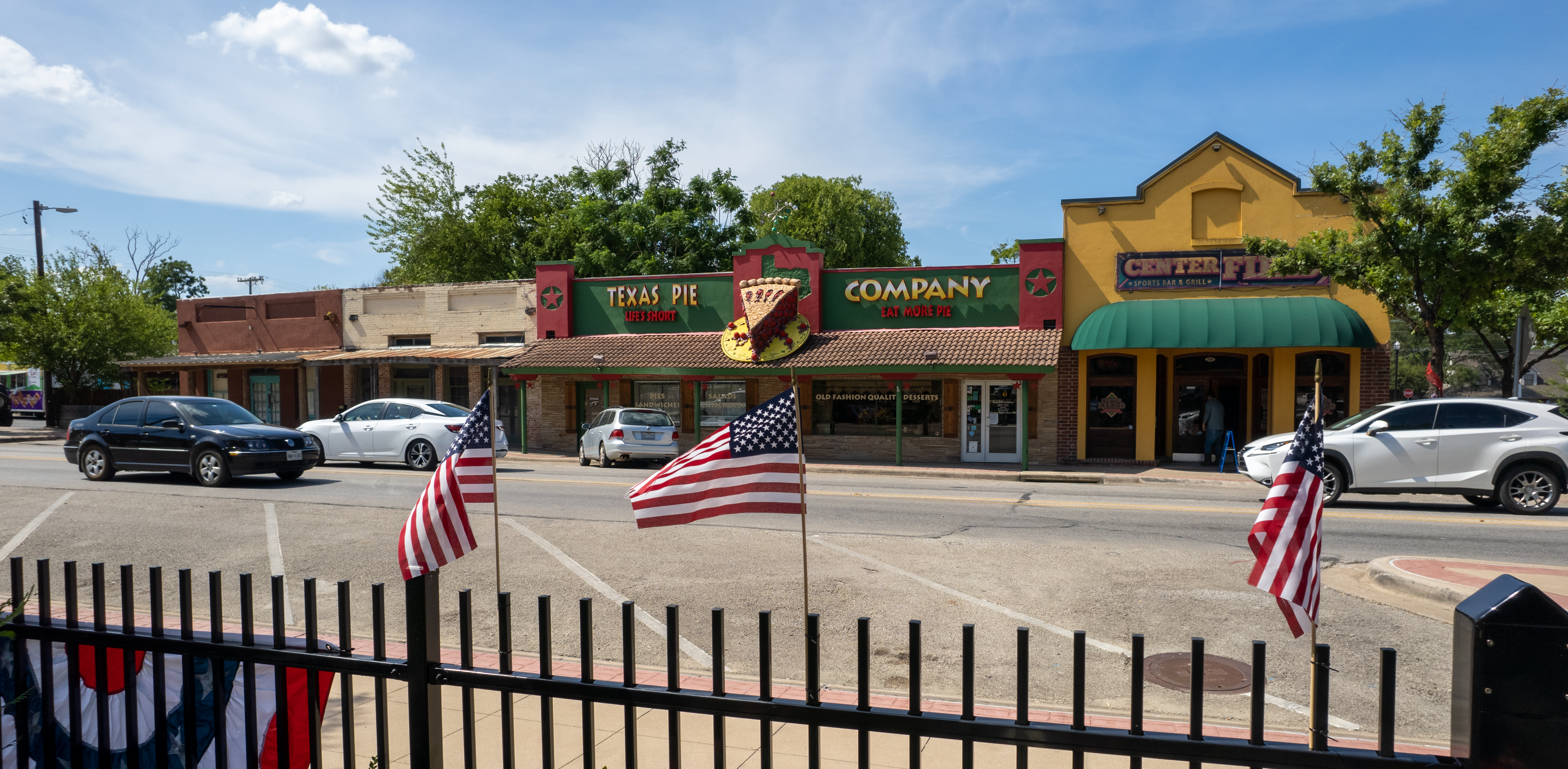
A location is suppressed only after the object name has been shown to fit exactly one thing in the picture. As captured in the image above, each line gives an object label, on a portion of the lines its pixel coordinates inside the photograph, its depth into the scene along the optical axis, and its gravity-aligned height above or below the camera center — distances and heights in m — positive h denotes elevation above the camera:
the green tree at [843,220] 48.47 +7.52
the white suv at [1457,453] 12.86 -1.39
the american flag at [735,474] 3.98 -0.51
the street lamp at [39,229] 32.53 +4.80
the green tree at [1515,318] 25.45 +1.06
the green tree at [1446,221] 16.36 +2.54
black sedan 15.27 -1.40
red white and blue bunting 3.18 -1.24
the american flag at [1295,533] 3.21 -0.63
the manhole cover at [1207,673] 5.81 -2.09
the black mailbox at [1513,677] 1.86 -0.67
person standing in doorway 21.09 -1.67
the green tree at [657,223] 38.81 +5.95
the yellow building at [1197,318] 20.42 +0.89
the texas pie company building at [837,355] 22.58 +0.09
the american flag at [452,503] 3.69 -0.65
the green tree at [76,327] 32.34 +1.26
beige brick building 28.28 +0.73
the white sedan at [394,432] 18.44 -1.48
